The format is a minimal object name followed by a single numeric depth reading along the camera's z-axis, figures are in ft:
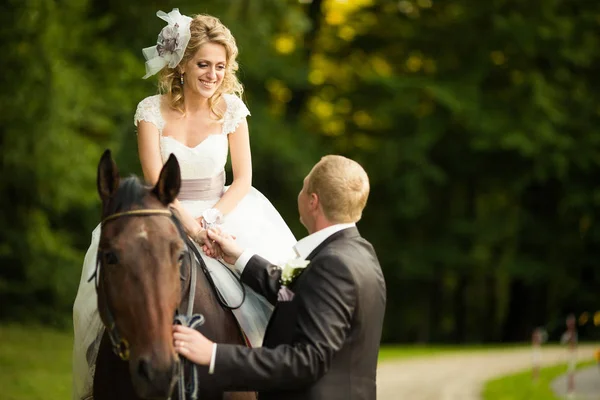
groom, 24.62
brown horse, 22.53
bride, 31.55
